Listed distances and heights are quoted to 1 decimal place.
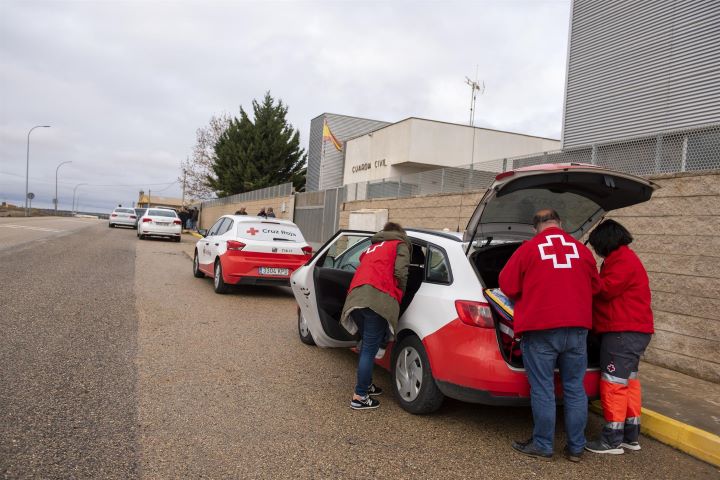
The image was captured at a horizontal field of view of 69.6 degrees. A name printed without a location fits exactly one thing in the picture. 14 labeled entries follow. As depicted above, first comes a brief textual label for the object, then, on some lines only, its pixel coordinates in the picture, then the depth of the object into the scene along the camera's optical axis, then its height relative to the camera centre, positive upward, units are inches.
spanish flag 1283.2 +219.3
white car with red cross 354.6 -22.7
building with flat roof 964.6 +169.6
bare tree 2058.3 +219.5
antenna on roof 1066.7 +299.5
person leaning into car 159.8 -21.5
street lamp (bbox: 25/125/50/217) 2000.9 +66.2
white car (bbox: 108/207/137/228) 1304.1 -17.0
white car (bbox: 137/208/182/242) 880.3 -19.6
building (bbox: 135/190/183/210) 5083.7 +127.4
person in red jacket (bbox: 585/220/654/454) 143.9 -23.9
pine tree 1689.2 +223.8
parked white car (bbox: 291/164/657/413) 140.6 -18.2
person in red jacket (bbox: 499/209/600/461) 132.4 -21.4
